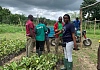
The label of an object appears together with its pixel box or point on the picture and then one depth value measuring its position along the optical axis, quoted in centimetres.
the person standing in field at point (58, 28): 274
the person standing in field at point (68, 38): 187
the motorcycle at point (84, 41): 373
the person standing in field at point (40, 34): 255
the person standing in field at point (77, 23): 365
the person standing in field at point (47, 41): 299
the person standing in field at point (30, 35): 245
